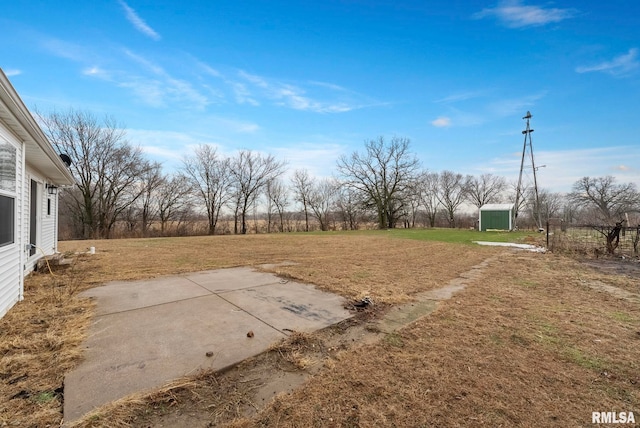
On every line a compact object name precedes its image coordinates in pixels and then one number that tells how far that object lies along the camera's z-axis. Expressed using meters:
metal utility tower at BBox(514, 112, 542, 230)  19.92
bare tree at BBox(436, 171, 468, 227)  35.66
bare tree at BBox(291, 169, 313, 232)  28.86
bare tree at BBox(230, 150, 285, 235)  25.16
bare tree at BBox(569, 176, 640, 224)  33.53
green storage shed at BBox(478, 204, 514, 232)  21.54
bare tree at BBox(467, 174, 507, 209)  36.19
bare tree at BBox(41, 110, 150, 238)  18.56
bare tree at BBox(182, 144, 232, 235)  24.09
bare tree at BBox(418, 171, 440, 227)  35.81
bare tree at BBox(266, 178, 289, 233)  27.31
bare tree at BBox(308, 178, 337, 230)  29.61
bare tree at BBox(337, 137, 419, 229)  27.94
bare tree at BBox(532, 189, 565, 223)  33.93
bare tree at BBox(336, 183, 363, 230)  29.16
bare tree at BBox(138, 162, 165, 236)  21.52
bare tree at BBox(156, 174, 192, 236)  22.56
